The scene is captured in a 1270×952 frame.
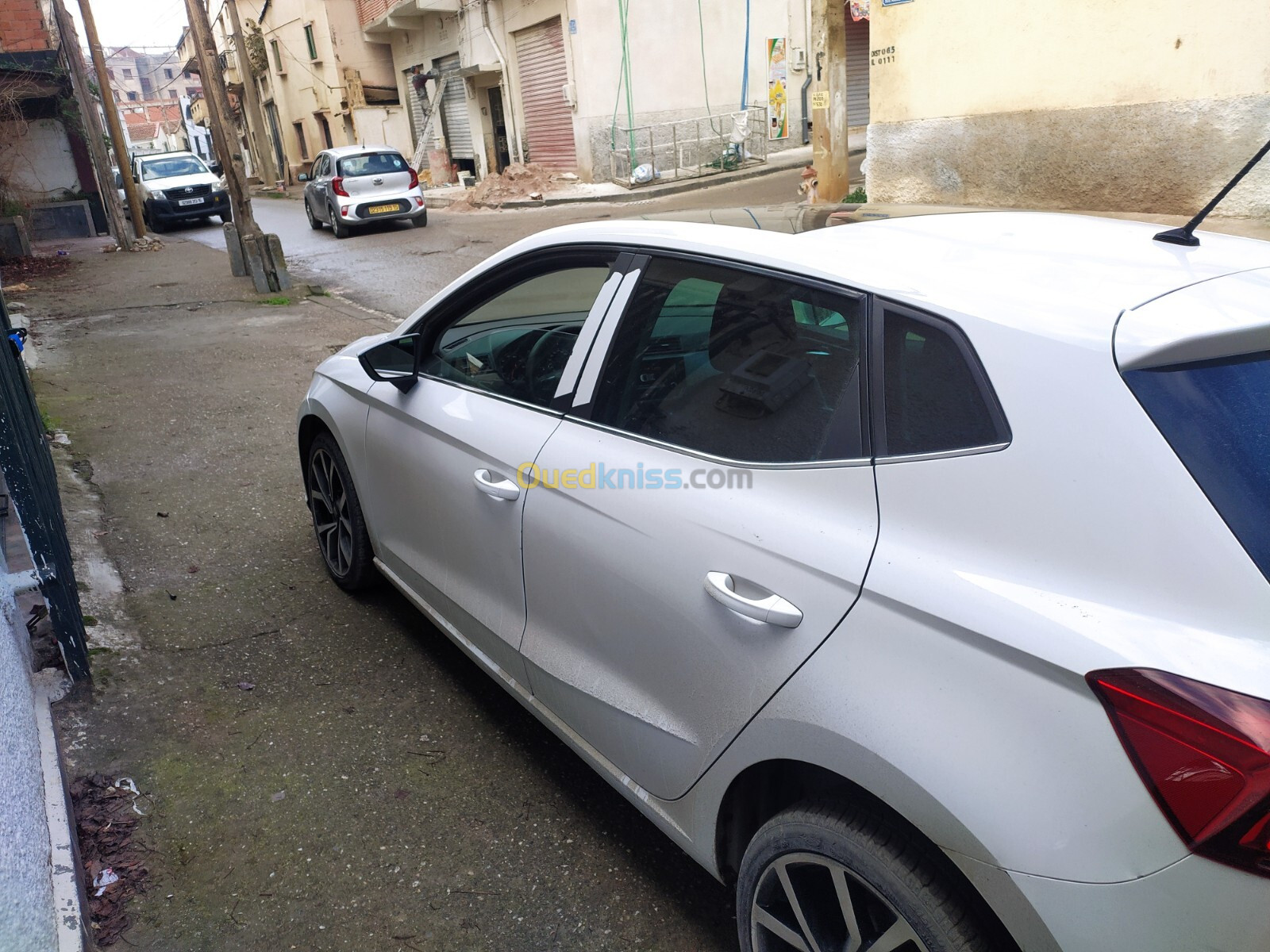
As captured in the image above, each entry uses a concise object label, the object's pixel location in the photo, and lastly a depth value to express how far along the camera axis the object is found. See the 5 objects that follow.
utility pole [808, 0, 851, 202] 11.87
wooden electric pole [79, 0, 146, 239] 17.58
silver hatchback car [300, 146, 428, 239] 17.70
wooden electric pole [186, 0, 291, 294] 11.84
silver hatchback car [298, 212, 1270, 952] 1.29
